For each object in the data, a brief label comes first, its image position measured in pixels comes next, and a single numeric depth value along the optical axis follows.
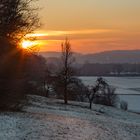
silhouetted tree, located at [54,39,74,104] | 68.12
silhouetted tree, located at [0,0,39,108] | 29.30
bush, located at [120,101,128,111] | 93.10
